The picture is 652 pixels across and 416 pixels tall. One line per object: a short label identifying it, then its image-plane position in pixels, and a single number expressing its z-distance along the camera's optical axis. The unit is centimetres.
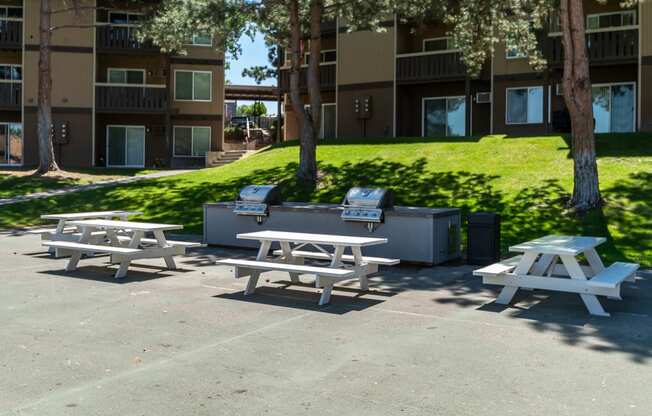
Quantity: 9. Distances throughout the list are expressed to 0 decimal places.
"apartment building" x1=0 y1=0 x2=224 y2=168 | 3322
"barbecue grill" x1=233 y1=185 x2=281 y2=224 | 1370
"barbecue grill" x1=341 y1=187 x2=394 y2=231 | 1218
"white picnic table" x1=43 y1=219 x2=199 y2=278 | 1058
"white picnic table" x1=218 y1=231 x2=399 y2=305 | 863
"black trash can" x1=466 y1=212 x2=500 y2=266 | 1184
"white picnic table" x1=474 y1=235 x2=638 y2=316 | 802
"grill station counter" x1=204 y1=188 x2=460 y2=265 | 1184
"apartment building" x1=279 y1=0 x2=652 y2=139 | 2541
